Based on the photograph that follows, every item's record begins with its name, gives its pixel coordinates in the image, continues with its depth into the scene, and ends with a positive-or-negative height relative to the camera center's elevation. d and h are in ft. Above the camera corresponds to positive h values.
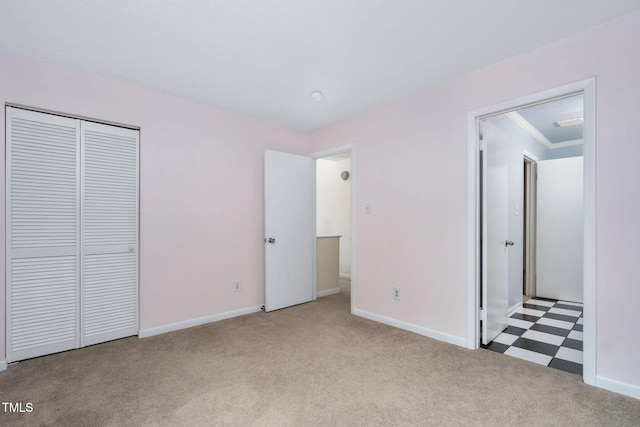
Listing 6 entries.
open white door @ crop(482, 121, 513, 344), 8.83 -0.55
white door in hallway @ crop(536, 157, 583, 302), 13.23 -0.65
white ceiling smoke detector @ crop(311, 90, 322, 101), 9.77 +3.91
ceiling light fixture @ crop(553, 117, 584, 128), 12.46 +3.97
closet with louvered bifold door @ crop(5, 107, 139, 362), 7.70 -0.57
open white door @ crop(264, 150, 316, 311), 12.34 -0.64
